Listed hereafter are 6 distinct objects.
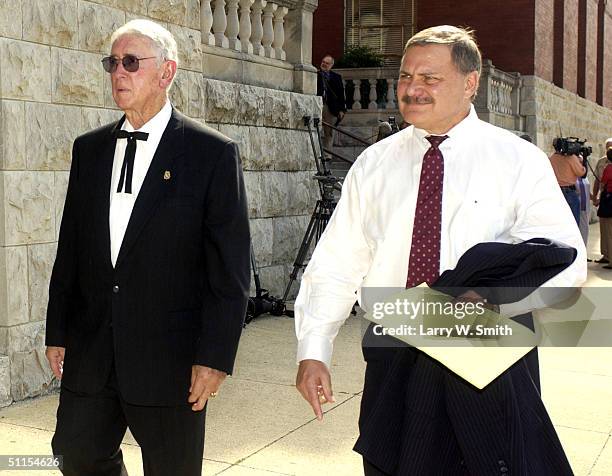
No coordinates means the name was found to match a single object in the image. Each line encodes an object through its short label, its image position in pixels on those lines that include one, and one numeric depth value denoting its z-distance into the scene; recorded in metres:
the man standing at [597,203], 16.53
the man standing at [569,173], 12.75
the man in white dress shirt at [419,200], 3.19
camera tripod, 9.97
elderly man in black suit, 3.54
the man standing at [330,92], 18.19
